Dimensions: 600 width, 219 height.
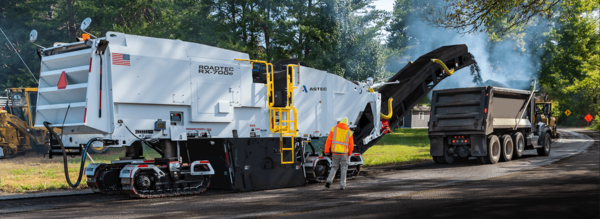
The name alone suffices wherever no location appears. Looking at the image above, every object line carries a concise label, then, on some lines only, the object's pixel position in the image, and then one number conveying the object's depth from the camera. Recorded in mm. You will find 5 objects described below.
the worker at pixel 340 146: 10398
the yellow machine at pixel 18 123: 20531
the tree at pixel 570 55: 36688
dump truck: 15421
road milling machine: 8531
